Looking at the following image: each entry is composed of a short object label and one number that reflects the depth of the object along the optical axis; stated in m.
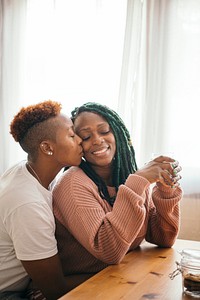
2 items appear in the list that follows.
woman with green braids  1.59
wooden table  1.26
